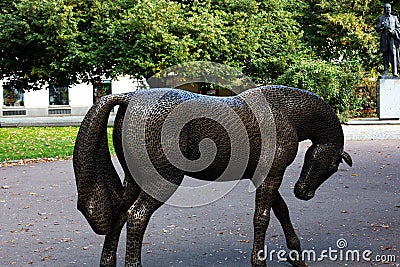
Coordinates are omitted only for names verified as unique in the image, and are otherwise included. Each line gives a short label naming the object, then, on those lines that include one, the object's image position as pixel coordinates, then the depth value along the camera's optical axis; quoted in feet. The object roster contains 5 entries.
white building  137.80
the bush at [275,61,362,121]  79.82
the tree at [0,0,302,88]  78.79
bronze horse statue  14.38
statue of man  76.79
